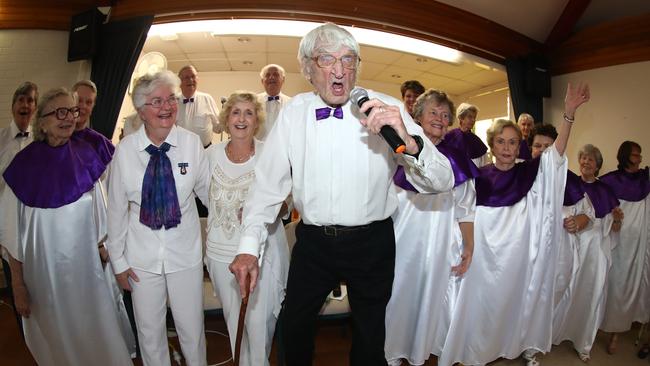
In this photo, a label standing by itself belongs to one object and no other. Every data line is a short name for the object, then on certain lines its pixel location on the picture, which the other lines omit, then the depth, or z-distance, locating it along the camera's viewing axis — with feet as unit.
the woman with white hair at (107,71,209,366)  5.80
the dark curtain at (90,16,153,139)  13.52
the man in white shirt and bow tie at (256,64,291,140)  13.73
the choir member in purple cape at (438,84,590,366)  7.74
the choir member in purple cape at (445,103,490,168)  12.28
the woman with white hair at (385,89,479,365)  7.23
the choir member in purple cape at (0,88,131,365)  6.49
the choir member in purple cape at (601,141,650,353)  10.00
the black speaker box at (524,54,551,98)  19.49
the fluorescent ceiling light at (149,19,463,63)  14.46
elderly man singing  4.53
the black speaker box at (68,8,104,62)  12.71
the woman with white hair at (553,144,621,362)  8.75
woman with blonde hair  6.23
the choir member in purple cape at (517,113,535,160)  12.83
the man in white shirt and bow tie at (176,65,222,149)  13.75
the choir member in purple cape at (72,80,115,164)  7.45
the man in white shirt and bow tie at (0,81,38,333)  8.78
